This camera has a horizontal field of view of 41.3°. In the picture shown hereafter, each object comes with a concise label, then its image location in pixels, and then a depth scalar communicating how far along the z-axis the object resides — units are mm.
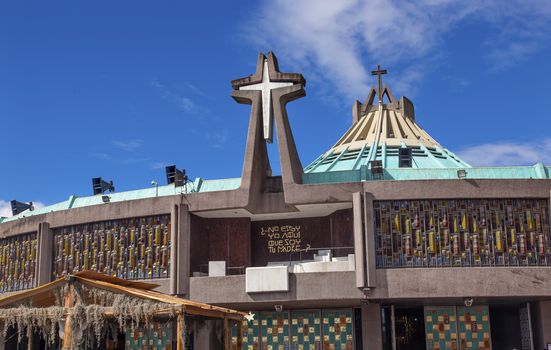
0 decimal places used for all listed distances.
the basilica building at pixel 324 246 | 29234
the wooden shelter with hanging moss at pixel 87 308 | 18062
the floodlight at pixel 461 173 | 30422
